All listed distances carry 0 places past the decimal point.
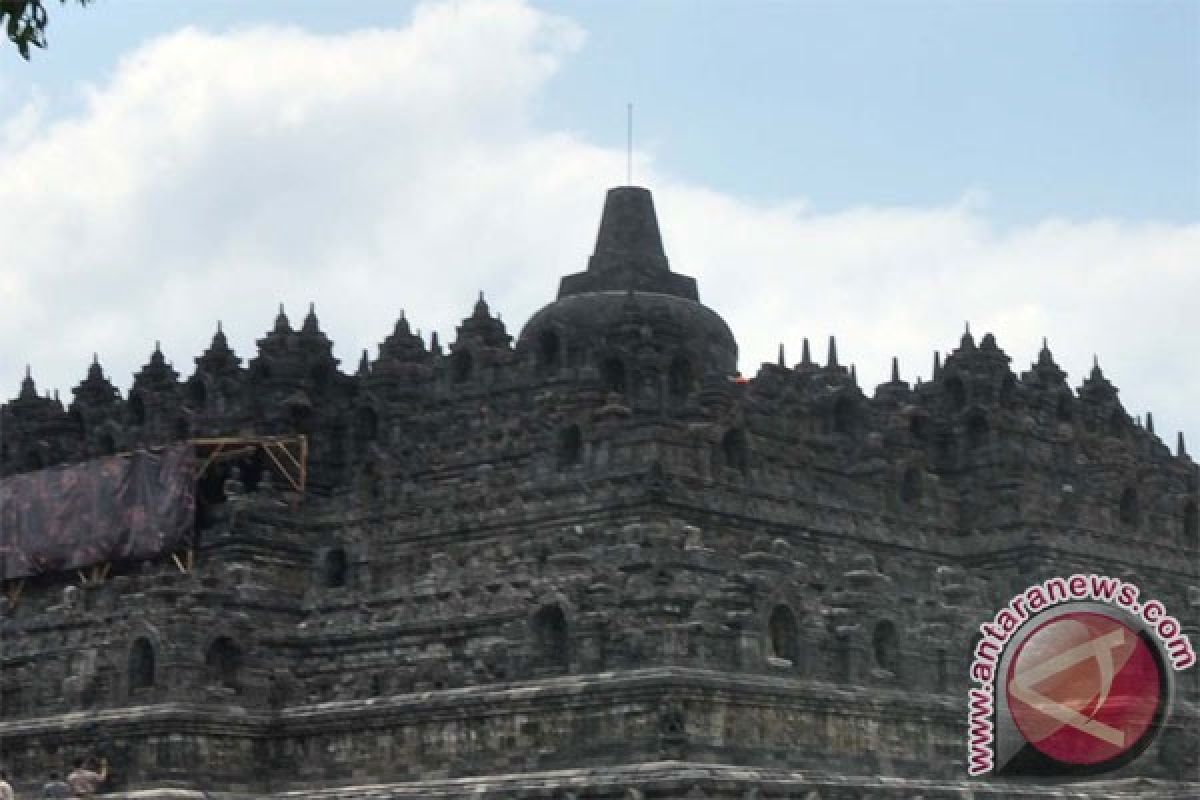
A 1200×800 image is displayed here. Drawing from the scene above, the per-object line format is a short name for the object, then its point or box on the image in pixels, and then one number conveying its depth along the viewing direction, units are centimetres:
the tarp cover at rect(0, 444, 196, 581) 6531
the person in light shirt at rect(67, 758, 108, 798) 5631
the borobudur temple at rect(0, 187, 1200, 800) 5544
